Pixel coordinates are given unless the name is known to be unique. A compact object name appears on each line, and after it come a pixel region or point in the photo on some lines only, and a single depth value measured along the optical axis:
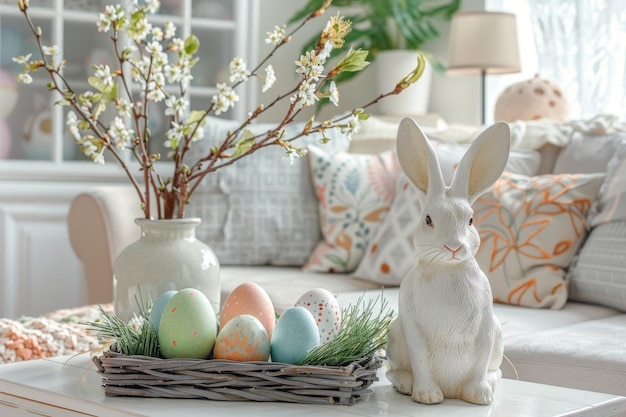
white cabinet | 3.39
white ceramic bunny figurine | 1.11
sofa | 1.99
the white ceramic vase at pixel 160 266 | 1.53
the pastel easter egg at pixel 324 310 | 1.23
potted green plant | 3.71
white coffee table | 1.07
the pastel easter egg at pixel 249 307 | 1.24
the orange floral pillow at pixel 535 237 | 2.23
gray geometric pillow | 2.77
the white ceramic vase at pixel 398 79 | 3.71
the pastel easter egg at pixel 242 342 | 1.14
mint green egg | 1.14
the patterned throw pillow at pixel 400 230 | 2.49
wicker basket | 1.10
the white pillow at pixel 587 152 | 2.46
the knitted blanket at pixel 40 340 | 1.64
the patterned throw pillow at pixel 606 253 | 2.15
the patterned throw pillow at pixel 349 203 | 2.69
